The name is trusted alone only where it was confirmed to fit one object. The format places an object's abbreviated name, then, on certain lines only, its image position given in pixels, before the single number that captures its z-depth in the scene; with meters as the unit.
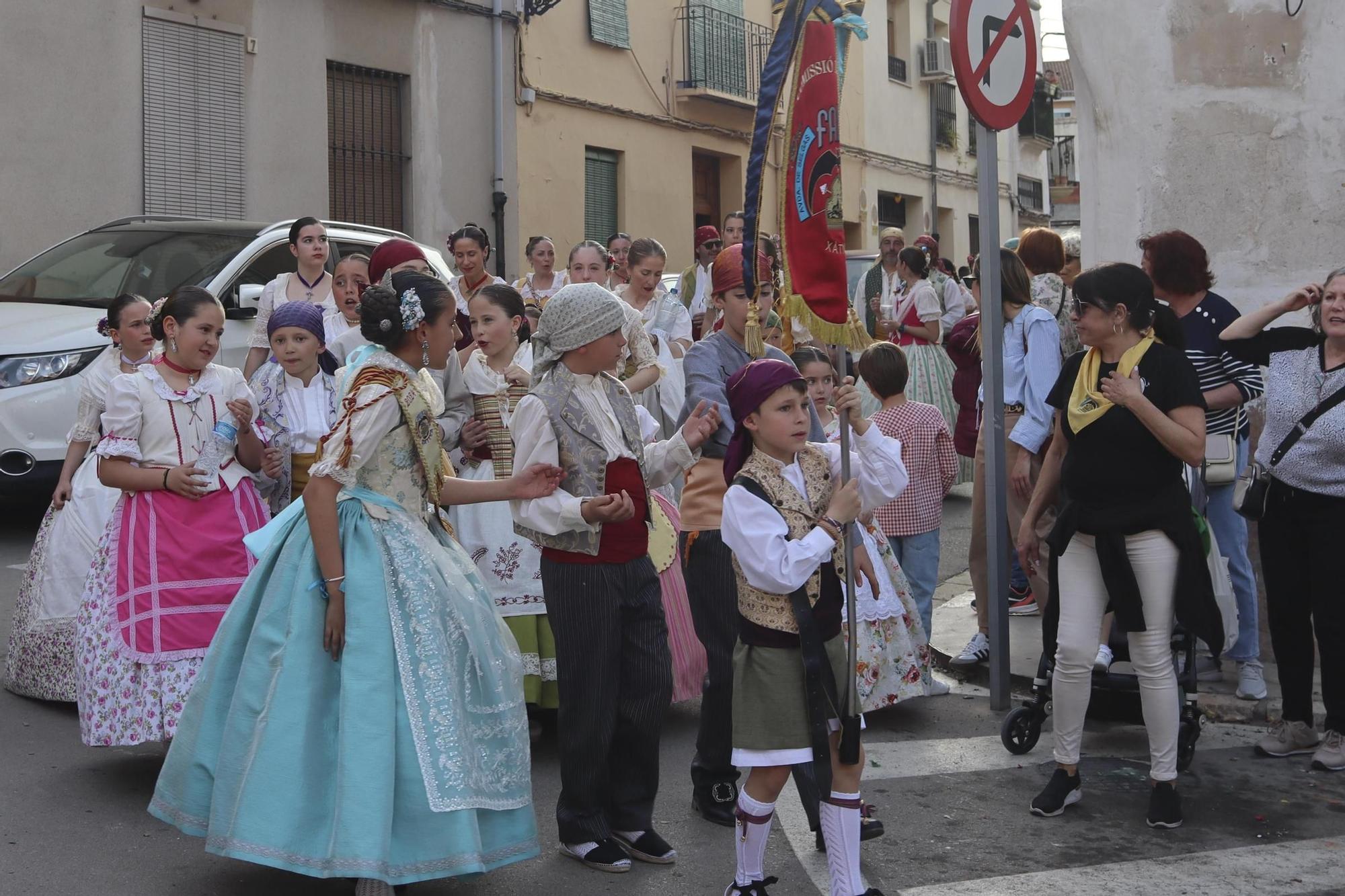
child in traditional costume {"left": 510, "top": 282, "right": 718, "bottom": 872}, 4.78
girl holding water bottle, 5.45
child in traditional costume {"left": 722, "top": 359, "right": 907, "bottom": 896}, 4.24
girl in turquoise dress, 4.21
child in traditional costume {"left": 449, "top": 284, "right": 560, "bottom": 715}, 6.11
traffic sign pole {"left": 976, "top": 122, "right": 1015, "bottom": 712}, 6.67
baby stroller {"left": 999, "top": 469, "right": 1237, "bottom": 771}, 5.62
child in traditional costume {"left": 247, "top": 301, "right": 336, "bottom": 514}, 6.41
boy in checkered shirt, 7.12
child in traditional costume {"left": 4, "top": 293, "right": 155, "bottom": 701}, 6.46
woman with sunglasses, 5.26
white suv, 9.58
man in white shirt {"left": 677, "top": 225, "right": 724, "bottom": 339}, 10.89
